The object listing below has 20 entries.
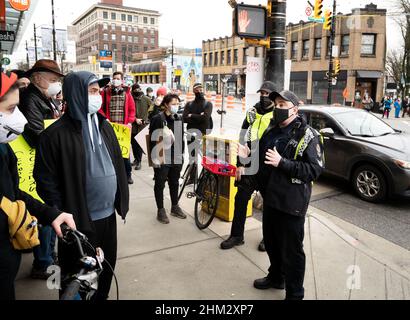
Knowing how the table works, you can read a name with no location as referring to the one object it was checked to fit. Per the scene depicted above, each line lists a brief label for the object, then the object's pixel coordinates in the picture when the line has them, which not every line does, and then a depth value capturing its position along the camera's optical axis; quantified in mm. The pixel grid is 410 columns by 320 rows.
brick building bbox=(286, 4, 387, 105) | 33719
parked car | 5867
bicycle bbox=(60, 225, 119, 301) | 1489
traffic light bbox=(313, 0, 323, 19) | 16469
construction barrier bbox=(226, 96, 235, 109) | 30012
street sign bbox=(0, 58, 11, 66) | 24891
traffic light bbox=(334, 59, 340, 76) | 24922
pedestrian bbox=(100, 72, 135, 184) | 6609
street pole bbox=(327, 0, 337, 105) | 21573
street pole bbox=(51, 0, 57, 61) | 28155
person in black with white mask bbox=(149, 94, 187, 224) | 5137
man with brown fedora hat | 3328
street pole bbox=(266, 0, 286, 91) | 5430
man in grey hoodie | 2326
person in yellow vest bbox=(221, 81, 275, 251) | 3717
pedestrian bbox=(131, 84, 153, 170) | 8094
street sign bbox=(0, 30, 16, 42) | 11133
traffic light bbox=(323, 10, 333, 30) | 19078
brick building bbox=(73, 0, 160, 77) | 111938
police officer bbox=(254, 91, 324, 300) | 2906
